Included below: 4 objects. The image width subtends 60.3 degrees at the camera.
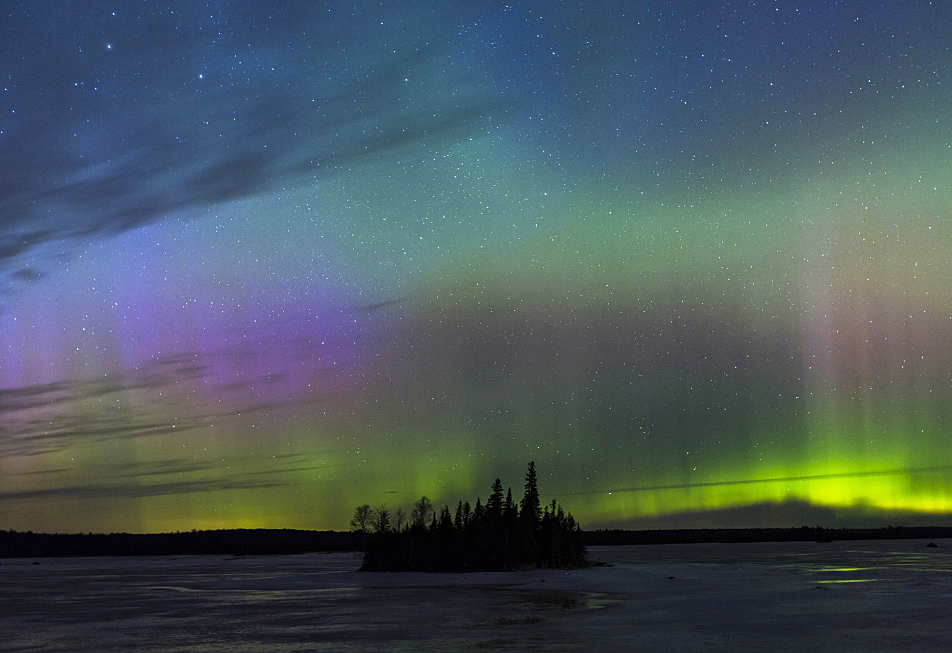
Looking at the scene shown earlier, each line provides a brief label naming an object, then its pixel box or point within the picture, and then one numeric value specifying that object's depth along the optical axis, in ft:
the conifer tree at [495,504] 431.92
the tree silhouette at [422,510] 446.19
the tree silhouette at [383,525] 429.79
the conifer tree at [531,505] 456.04
